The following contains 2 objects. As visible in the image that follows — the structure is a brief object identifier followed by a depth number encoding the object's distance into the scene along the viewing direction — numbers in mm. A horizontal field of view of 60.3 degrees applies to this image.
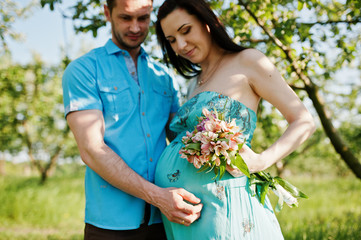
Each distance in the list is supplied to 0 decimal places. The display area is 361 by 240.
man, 1979
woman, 1809
